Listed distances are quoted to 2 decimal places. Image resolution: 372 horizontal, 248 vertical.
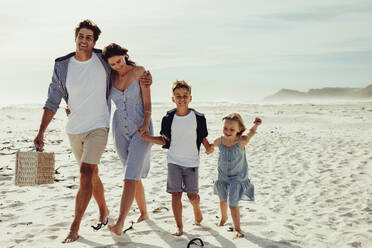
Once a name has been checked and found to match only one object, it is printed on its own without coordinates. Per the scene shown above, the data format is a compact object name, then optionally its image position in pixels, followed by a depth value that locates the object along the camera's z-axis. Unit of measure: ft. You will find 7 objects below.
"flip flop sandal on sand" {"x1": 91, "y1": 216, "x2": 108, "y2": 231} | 14.05
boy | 13.32
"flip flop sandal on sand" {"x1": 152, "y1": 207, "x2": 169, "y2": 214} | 16.59
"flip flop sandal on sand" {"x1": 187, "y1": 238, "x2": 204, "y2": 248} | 12.18
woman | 13.12
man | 13.23
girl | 13.48
